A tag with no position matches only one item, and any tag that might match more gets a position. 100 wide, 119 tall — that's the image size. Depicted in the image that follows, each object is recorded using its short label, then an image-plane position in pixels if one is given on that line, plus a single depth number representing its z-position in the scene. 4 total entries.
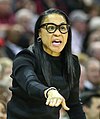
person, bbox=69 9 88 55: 17.29
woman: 5.80
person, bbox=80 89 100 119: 10.37
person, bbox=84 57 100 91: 13.08
